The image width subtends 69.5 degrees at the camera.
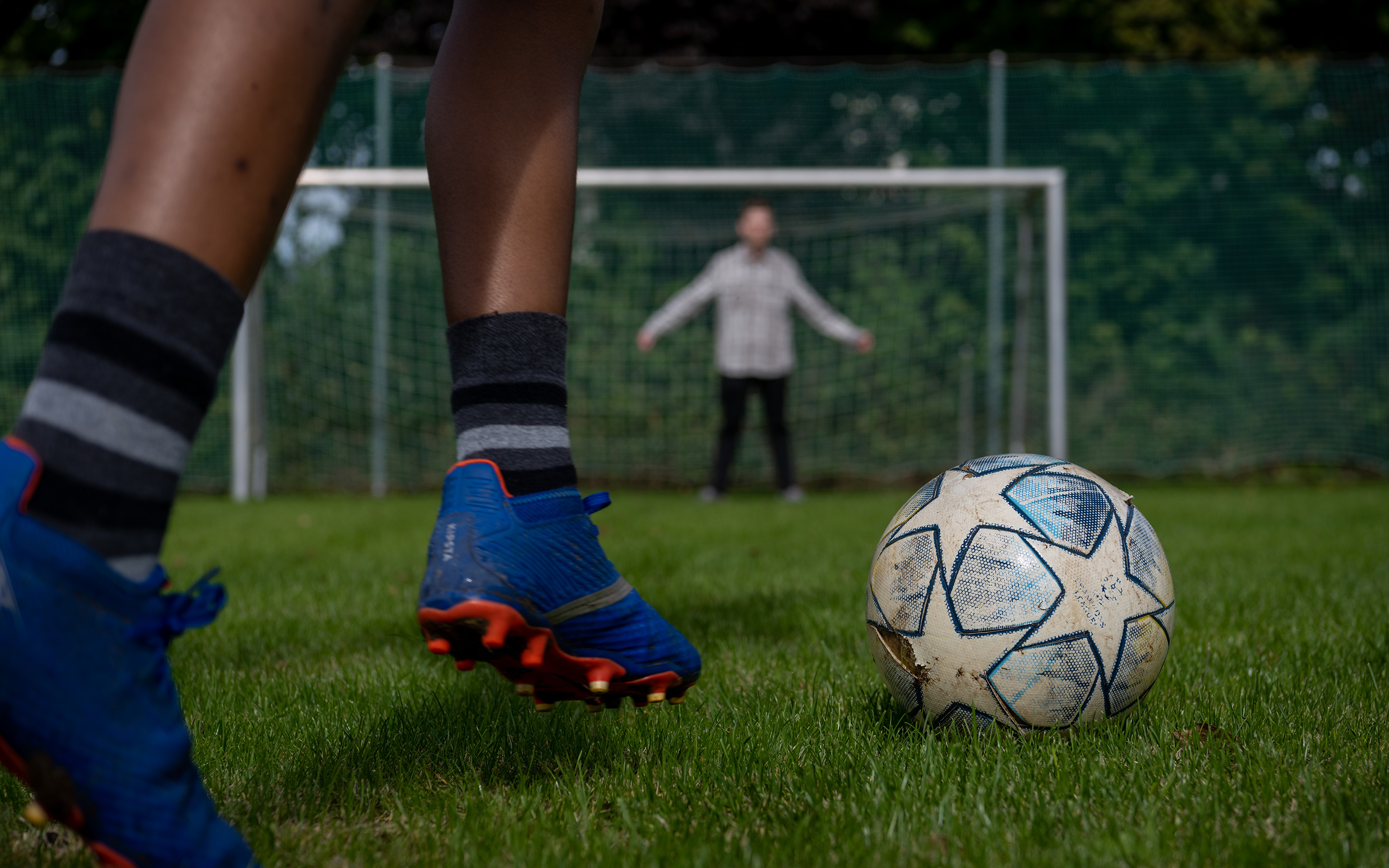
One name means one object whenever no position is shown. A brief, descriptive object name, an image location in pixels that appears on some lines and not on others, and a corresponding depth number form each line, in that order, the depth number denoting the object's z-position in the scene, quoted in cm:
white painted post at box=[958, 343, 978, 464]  841
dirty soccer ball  158
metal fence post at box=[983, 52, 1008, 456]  838
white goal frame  705
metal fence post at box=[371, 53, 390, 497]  835
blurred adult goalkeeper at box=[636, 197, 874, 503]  748
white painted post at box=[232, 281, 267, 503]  761
